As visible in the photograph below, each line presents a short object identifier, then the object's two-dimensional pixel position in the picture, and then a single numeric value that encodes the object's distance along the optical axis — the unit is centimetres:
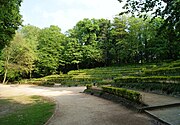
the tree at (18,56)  2689
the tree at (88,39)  3225
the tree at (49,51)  3185
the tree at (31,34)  3101
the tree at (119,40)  2931
